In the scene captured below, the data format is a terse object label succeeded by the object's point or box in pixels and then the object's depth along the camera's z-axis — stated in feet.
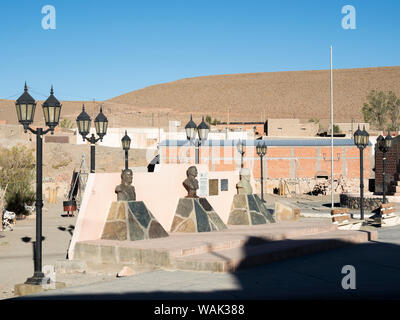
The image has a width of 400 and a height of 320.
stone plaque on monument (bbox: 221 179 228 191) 60.64
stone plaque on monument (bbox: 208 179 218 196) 59.31
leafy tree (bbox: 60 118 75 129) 308.60
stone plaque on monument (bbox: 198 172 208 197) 57.88
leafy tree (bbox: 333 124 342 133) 258.45
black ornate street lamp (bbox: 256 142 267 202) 108.45
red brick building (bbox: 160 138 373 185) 172.04
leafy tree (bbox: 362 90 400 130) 301.02
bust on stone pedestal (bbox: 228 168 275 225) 59.93
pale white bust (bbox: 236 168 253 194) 61.36
